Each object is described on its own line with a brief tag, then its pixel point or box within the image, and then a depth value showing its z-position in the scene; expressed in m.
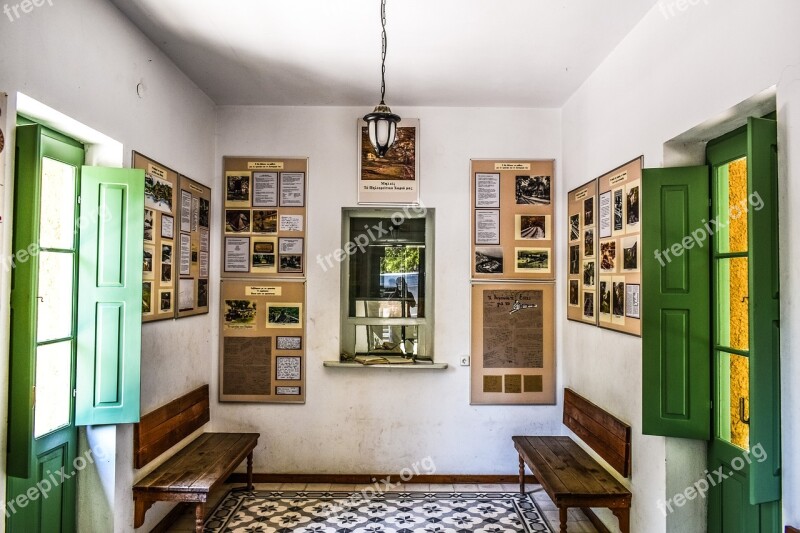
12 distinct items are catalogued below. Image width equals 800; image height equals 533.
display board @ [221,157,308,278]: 4.64
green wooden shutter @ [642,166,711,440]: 2.75
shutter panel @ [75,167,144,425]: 2.89
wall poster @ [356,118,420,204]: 4.66
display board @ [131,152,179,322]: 3.38
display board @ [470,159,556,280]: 4.64
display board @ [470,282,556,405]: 4.60
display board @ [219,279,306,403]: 4.59
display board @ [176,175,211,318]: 3.96
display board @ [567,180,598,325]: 3.88
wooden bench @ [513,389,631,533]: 3.20
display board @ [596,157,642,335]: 3.18
